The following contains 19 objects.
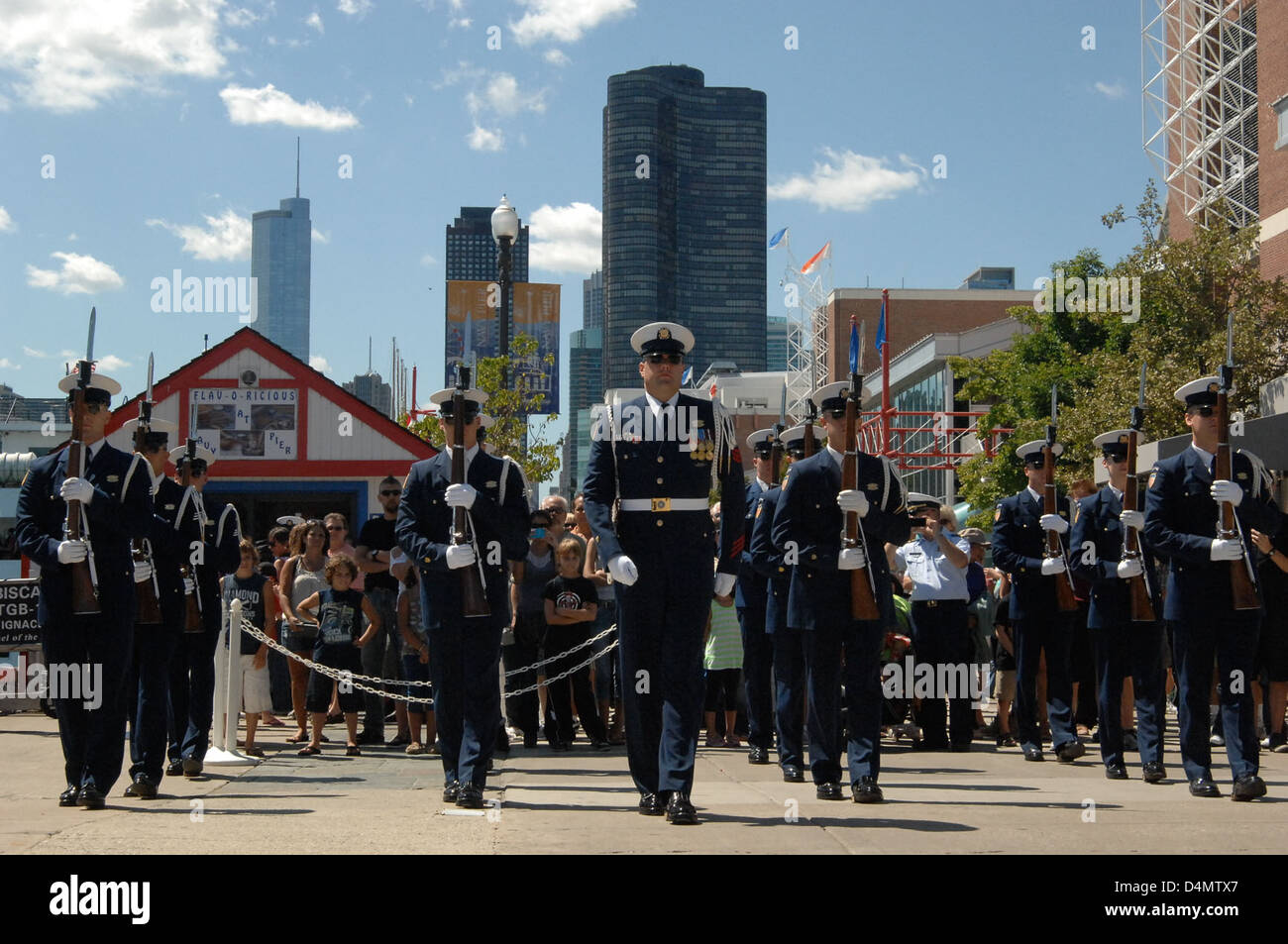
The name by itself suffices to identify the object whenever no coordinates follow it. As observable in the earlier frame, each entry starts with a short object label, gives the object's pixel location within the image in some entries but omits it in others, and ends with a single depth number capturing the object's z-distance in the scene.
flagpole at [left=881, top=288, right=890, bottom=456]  42.78
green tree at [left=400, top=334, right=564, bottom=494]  28.89
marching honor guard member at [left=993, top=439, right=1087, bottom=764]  10.98
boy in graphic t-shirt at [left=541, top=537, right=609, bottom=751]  12.50
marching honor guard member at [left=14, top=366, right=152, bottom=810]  7.96
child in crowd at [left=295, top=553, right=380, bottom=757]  11.98
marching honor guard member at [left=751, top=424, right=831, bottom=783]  9.47
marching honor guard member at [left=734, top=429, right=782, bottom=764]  11.05
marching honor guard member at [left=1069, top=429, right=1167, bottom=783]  9.35
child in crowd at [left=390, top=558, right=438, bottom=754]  11.60
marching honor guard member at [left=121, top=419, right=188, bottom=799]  8.53
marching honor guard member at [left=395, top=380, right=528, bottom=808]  8.00
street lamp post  17.89
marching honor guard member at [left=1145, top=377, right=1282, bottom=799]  8.20
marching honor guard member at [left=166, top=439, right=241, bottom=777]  9.83
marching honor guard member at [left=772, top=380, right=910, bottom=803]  8.03
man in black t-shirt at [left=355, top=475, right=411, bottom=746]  12.43
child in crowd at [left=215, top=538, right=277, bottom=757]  12.91
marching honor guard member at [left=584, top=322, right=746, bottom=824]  7.32
